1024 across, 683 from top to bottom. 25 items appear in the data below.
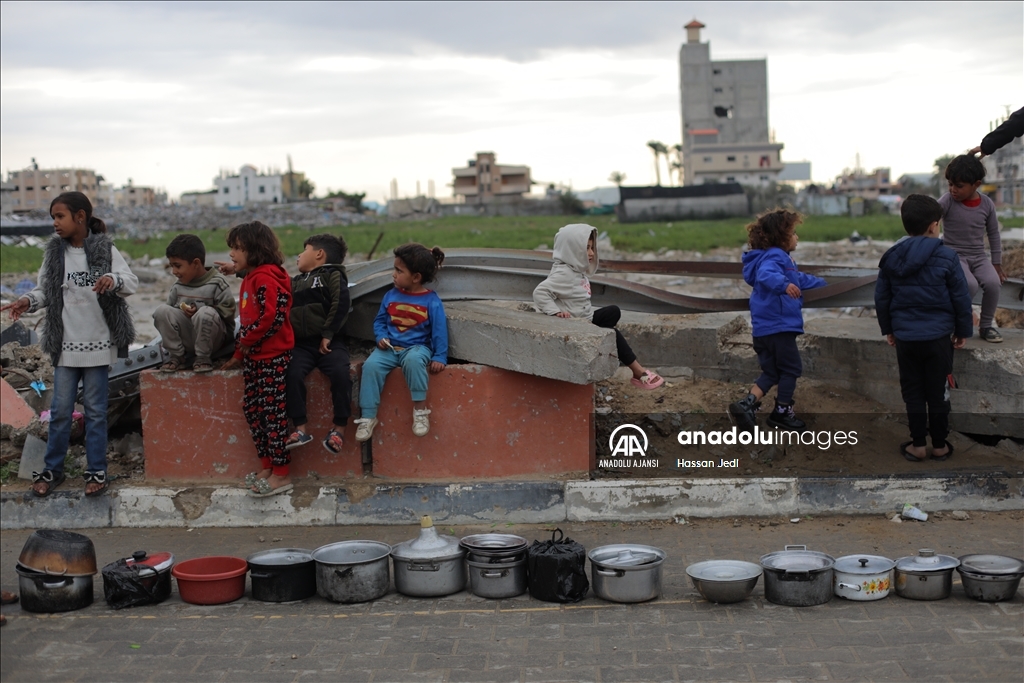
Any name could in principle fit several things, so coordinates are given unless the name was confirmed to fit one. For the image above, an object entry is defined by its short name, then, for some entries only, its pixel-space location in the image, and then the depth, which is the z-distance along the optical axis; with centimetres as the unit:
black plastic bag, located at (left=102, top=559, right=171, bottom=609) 469
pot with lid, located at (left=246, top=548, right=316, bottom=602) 471
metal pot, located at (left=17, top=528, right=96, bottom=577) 467
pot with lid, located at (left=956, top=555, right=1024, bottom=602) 433
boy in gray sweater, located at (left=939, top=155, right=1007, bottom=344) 630
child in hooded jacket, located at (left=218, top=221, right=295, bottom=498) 566
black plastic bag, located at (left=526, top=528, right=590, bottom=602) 455
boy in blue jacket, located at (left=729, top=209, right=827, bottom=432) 631
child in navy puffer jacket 585
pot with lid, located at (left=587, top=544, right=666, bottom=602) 450
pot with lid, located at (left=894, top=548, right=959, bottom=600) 440
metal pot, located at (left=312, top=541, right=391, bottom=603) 466
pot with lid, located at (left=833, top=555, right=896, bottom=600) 443
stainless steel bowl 441
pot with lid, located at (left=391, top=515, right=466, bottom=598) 468
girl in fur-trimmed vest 581
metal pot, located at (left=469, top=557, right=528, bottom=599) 464
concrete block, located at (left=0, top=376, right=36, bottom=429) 709
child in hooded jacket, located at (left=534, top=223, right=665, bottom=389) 628
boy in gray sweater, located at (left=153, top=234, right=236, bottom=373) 603
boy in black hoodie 581
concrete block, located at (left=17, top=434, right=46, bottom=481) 641
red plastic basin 470
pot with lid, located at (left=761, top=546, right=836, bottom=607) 440
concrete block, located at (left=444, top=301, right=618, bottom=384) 552
